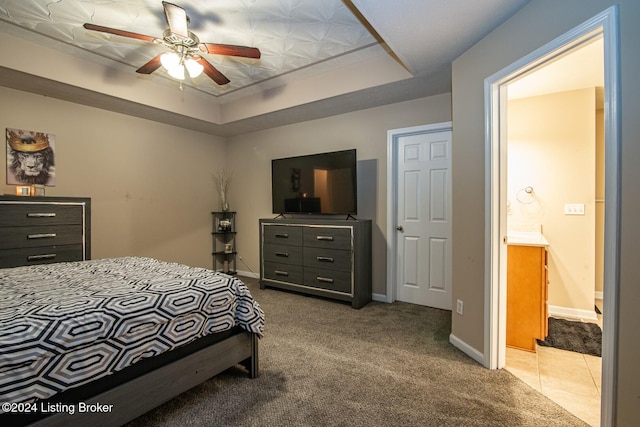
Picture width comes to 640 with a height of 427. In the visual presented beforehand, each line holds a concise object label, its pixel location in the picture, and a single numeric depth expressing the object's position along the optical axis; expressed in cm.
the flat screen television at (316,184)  365
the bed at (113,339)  115
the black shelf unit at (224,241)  493
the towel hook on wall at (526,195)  338
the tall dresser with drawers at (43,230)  267
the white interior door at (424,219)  337
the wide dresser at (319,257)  340
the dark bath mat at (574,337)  249
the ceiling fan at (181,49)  199
